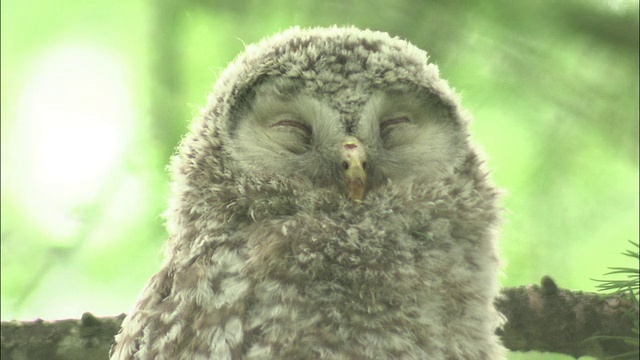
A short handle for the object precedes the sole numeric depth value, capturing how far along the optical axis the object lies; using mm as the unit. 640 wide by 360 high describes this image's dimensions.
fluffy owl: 3143
